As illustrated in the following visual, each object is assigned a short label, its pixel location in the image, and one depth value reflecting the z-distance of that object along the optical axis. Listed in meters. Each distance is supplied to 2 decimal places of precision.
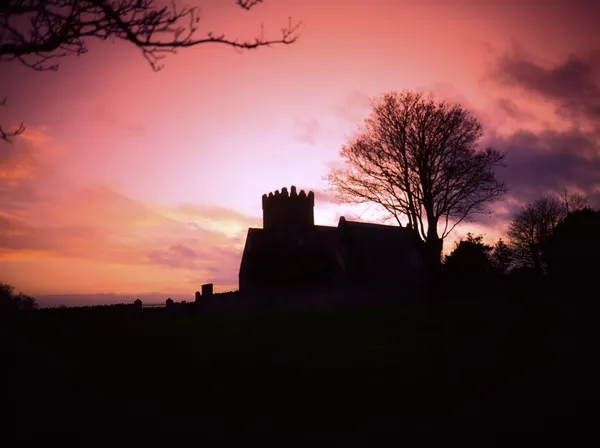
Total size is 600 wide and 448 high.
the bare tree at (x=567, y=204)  67.49
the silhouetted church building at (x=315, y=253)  40.34
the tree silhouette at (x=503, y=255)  75.88
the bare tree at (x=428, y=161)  31.84
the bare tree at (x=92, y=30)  7.19
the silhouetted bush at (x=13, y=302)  24.91
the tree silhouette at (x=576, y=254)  35.16
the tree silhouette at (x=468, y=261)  41.41
